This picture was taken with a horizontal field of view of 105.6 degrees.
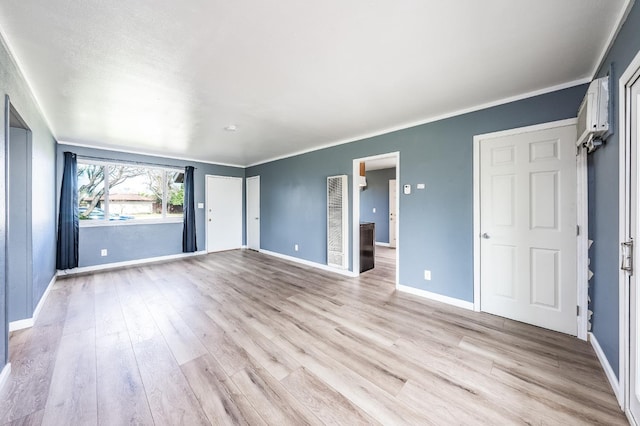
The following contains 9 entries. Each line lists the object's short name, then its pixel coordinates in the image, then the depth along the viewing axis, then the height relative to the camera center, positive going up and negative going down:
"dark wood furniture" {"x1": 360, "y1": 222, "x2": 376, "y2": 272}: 4.44 -0.63
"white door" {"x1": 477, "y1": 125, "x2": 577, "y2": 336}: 2.30 -0.14
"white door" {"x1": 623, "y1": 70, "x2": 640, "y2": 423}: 1.32 -0.33
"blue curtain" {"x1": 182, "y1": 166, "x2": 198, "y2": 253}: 5.63 -0.07
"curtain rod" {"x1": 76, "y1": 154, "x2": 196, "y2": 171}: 4.48 +1.04
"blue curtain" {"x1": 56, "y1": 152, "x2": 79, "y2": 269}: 4.15 -0.09
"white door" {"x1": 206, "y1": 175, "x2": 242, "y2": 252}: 6.18 +0.00
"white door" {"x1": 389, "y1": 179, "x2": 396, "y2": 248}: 7.15 +0.02
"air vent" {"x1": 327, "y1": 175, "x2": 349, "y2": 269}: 4.32 -0.14
